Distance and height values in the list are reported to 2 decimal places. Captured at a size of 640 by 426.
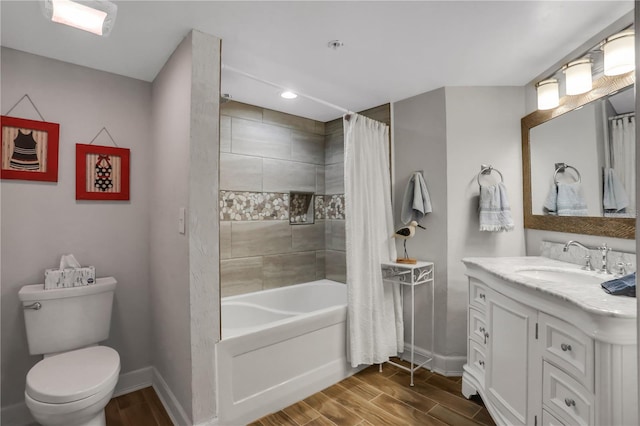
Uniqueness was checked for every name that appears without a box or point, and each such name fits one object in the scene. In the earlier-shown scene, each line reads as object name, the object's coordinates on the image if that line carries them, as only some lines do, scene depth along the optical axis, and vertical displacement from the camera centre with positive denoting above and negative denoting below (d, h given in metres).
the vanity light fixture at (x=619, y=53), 1.61 +0.86
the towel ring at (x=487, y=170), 2.48 +0.36
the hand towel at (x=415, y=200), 2.56 +0.13
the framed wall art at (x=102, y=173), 2.14 +0.32
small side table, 2.45 -0.51
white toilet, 1.47 -0.80
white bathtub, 1.85 -0.96
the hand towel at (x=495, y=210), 2.34 +0.04
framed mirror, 1.73 +0.32
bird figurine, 2.52 -0.14
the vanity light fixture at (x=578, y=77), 1.88 +0.85
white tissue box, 1.92 -0.38
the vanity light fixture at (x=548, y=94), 2.14 +0.84
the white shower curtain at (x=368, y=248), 2.45 -0.26
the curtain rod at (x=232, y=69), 1.96 +0.93
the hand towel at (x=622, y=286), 1.24 -0.30
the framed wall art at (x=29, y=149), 1.90 +0.43
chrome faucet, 1.76 -0.22
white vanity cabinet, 1.09 -0.61
